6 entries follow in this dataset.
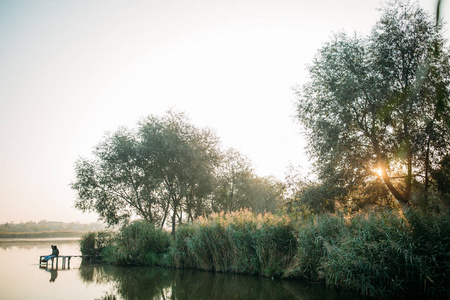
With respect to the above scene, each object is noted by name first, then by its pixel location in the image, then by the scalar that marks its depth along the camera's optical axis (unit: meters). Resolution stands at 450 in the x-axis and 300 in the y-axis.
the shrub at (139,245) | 24.62
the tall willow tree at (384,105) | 18.23
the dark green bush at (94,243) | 30.20
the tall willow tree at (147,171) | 32.41
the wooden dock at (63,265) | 24.52
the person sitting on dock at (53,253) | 24.11
